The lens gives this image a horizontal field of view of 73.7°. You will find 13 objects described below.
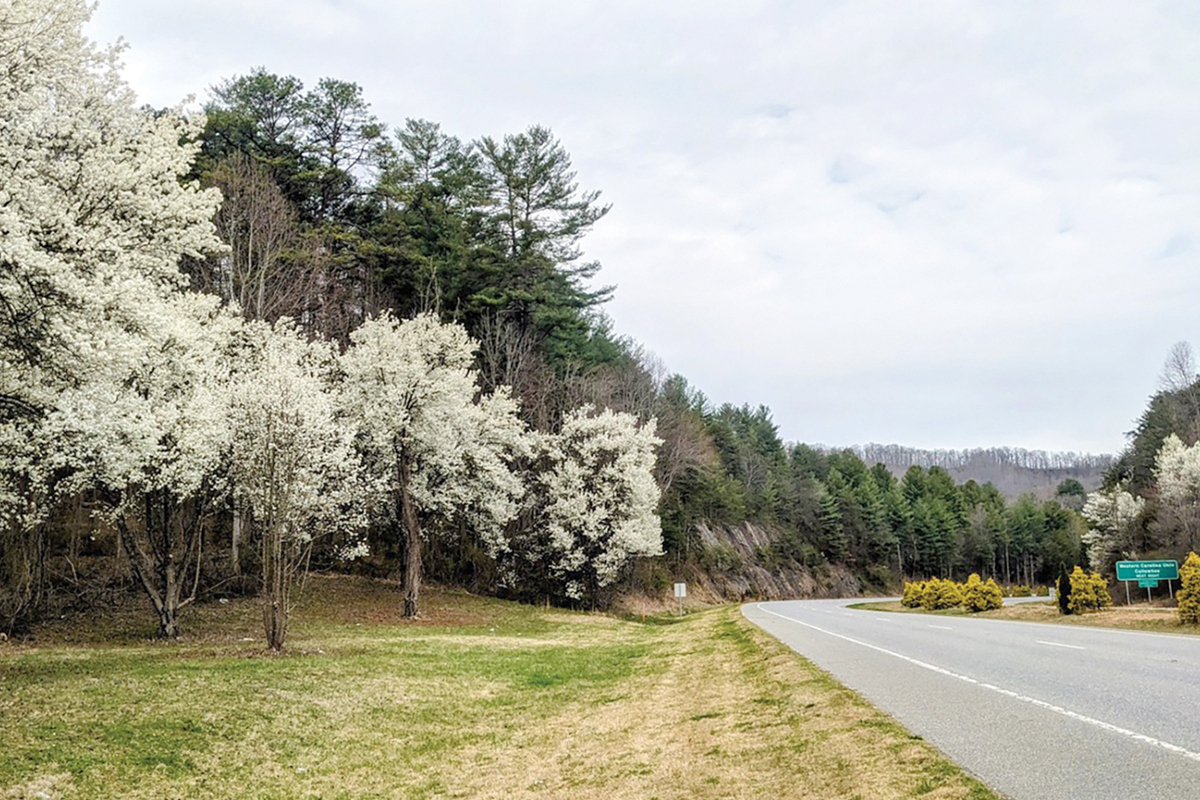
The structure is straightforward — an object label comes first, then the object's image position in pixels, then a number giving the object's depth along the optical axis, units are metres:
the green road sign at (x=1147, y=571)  33.31
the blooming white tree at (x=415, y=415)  28.62
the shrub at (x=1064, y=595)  29.61
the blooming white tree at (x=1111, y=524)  56.62
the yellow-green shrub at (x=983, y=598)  37.41
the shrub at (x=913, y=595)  48.38
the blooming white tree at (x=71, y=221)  10.83
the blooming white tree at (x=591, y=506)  39.47
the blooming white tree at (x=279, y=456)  17.28
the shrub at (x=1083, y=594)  29.36
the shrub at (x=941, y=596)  43.35
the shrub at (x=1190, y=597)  22.30
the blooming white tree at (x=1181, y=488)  47.50
